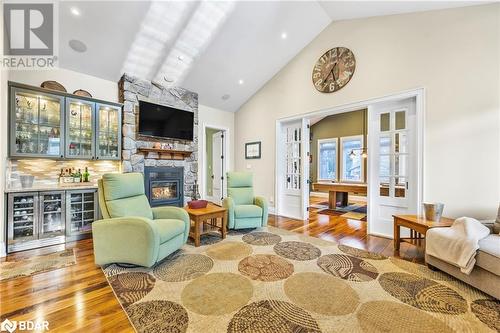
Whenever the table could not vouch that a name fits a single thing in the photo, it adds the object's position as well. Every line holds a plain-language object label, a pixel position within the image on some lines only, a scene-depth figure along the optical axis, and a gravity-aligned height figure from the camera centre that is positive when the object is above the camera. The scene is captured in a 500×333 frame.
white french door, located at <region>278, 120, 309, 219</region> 4.69 -0.10
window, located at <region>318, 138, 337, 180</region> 7.96 +0.26
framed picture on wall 5.45 +0.40
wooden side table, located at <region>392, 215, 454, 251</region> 2.45 -0.69
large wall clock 3.81 +1.81
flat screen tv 4.27 +0.93
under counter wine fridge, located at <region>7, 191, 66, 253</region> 2.77 -0.77
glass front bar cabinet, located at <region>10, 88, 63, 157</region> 2.97 +0.60
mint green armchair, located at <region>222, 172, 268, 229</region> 3.58 -0.70
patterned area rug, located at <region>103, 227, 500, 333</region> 1.52 -1.12
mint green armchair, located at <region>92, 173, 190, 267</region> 2.24 -0.72
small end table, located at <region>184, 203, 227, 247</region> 2.99 -0.75
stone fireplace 4.06 +0.54
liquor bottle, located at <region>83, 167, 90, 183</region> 3.66 -0.20
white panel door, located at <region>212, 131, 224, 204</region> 6.19 -0.05
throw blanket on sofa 1.90 -0.73
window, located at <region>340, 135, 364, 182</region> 7.30 +0.25
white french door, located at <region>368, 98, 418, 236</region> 3.28 +0.06
